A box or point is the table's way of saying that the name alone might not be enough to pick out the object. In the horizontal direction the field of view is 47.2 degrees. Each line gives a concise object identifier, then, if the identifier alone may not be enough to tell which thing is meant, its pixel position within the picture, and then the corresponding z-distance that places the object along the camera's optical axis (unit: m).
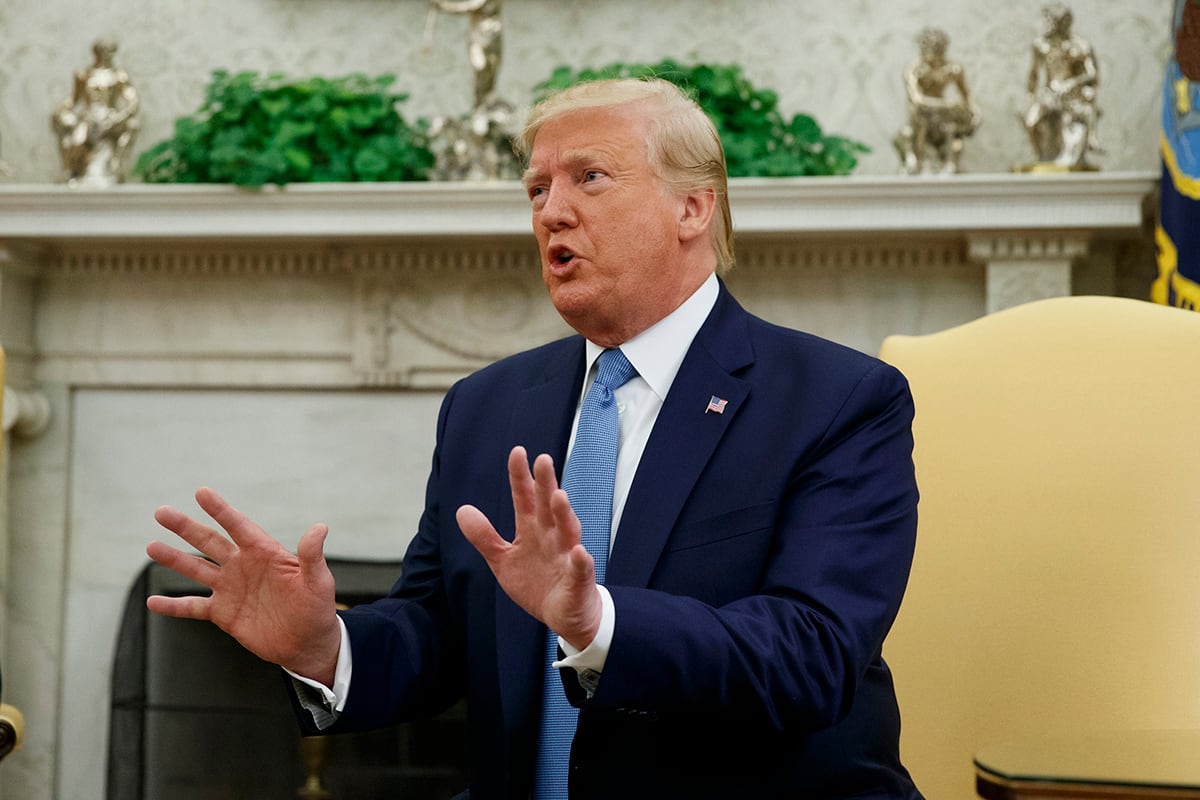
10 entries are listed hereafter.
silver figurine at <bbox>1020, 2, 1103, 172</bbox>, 3.15
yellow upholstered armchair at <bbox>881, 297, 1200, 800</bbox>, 1.73
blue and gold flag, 2.73
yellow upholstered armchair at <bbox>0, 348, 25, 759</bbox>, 2.26
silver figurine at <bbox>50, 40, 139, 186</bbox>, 3.43
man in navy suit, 1.24
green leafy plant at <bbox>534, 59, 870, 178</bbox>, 3.19
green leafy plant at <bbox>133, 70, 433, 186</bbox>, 3.29
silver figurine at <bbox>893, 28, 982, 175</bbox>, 3.22
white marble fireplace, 3.41
